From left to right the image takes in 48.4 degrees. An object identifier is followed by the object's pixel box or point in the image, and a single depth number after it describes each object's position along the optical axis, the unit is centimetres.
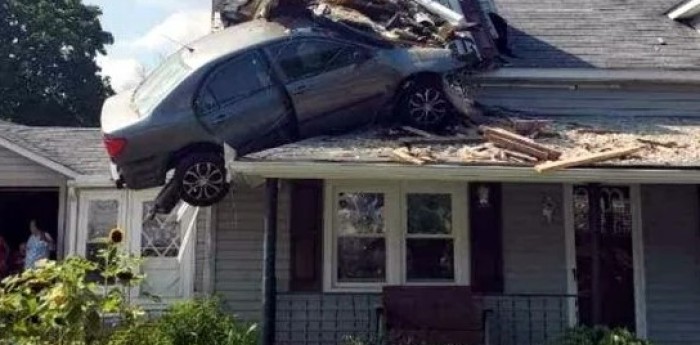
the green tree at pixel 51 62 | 3628
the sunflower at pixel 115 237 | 720
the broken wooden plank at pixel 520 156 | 816
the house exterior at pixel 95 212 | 1377
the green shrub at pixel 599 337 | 824
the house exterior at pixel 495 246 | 986
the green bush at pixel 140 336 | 737
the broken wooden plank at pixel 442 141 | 882
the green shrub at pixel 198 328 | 817
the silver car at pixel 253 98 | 879
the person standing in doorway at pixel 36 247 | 1341
